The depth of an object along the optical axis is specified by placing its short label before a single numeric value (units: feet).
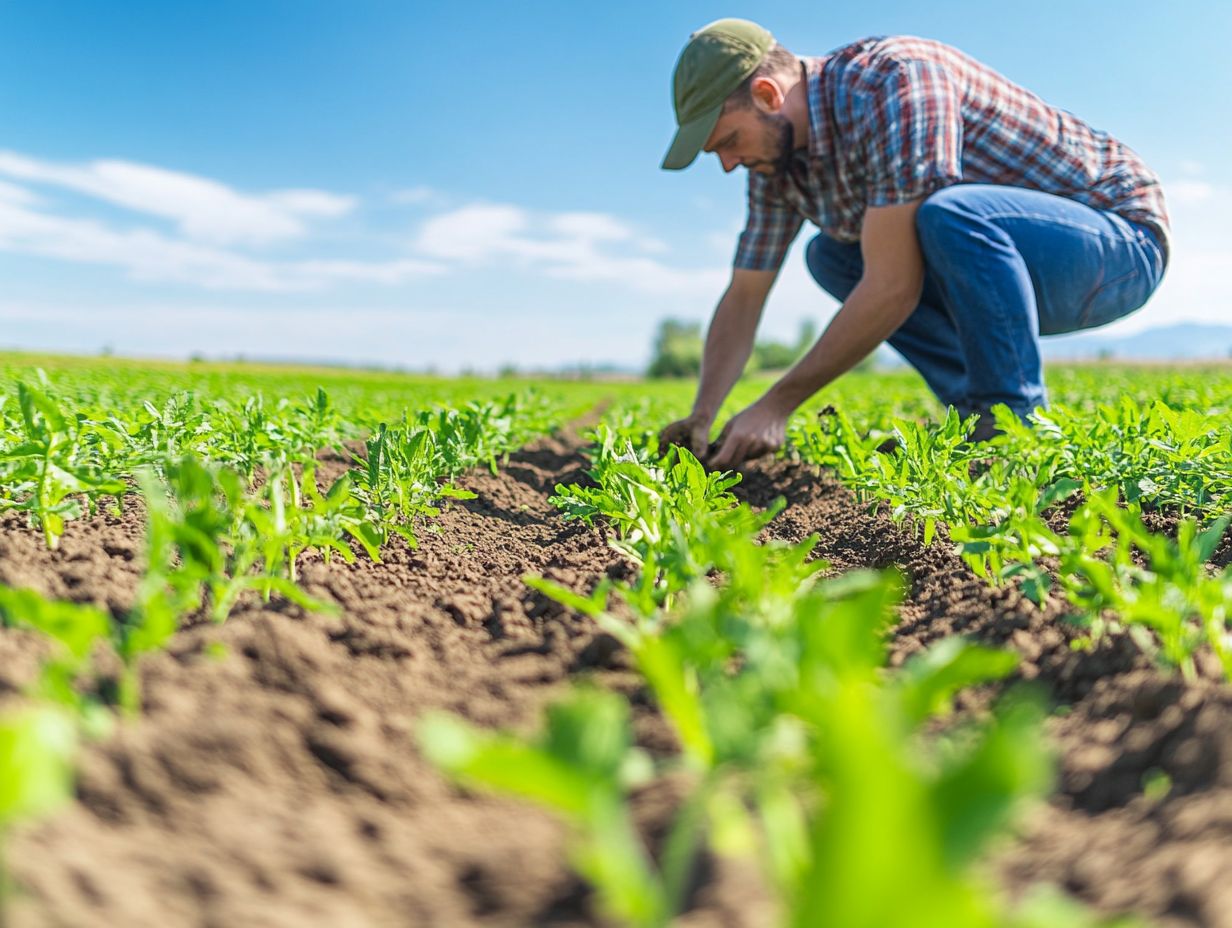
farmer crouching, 11.16
